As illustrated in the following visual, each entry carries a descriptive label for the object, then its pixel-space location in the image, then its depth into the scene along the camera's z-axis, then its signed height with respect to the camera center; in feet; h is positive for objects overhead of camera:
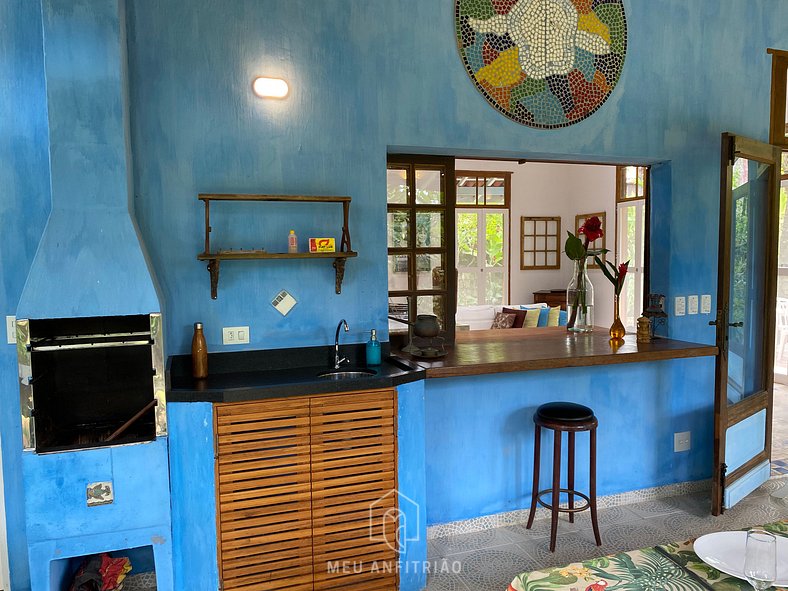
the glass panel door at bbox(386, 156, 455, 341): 10.50 +0.50
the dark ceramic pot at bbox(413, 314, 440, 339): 9.71 -1.01
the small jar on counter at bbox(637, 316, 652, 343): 11.01 -1.24
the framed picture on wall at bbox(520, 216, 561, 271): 30.60 +1.16
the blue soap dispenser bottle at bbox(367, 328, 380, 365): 9.39 -1.35
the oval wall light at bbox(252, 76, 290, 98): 8.93 +2.76
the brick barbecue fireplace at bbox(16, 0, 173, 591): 7.06 -0.43
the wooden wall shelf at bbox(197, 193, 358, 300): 8.45 +0.22
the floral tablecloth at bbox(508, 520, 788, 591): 4.53 -2.50
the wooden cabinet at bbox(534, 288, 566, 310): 29.55 -1.67
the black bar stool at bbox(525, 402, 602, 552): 9.54 -2.64
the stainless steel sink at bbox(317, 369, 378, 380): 9.00 -1.66
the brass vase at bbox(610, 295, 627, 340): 11.18 -1.28
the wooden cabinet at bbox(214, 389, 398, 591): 7.74 -3.07
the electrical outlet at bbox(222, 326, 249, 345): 9.05 -1.04
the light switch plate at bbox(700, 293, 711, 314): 12.01 -0.82
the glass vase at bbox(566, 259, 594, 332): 11.85 -0.75
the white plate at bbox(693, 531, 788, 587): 4.54 -2.37
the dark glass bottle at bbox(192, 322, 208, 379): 8.50 -1.25
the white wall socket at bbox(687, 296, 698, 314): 11.87 -0.82
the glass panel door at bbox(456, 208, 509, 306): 29.50 +0.49
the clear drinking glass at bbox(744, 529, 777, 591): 3.93 -2.01
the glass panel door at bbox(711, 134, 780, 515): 10.64 -1.09
